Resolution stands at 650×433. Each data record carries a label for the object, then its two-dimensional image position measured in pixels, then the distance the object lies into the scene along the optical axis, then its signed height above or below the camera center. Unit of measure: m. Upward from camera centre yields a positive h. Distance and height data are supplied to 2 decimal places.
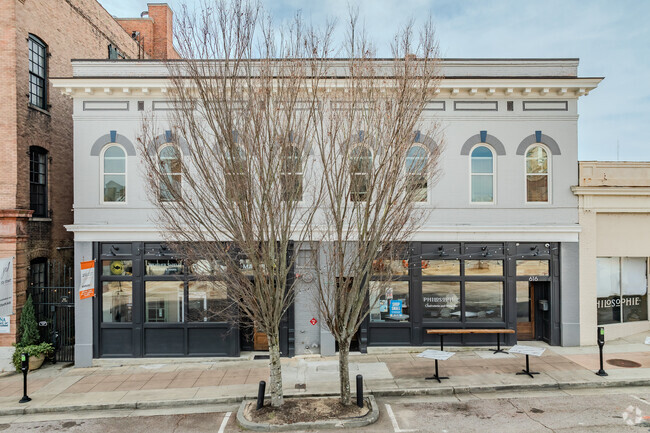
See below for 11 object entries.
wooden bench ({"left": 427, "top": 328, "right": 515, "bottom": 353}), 11.99 -3.27
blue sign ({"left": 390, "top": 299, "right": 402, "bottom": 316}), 12.58 -2.69
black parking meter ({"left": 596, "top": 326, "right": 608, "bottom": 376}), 10.02 -3.08
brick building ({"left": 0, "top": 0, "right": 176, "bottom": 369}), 11.71 +2.72
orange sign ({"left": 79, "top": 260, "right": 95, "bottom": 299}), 11.66 -1.70
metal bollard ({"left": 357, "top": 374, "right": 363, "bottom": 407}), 8.39 -3.47
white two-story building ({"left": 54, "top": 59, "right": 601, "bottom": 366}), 12.16 -0.17
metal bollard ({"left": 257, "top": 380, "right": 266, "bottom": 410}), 8.46 -3.61
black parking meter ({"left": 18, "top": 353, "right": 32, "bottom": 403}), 9.39 -3.44
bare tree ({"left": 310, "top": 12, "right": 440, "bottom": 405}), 8.12 +1.24
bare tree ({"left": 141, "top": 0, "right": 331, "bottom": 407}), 7.91 +1.33
